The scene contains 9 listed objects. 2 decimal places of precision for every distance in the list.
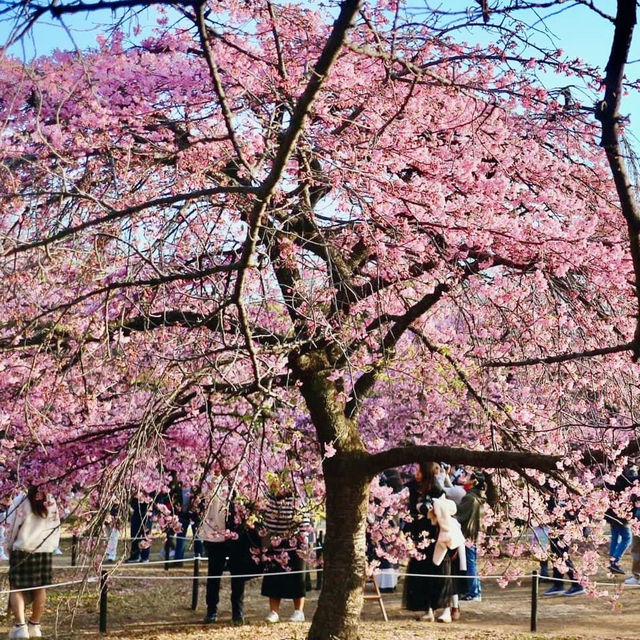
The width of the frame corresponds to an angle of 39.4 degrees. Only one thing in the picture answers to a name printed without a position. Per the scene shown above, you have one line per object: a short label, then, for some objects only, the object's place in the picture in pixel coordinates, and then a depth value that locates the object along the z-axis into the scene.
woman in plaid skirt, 8.92
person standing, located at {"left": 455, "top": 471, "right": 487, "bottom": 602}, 11.37
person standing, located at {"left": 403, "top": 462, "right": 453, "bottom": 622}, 10.38
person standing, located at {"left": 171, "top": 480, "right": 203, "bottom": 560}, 10.13
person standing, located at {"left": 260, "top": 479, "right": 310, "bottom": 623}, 9.87
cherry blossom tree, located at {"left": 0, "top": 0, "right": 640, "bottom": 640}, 6.78
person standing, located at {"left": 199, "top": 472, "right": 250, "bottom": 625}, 10.20
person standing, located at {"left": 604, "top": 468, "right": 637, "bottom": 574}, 11.70
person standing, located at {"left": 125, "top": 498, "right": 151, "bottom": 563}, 15.81
